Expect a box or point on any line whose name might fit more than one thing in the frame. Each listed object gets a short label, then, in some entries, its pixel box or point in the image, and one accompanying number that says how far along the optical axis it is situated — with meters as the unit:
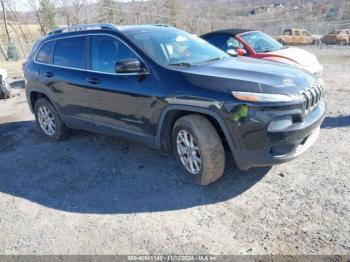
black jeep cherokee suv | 3.28
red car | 7.27
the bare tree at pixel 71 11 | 31.04
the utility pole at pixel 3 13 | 28.57
